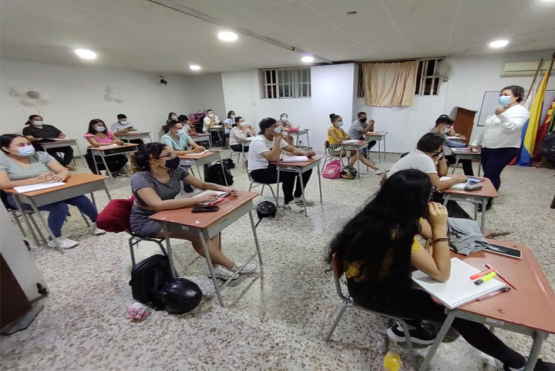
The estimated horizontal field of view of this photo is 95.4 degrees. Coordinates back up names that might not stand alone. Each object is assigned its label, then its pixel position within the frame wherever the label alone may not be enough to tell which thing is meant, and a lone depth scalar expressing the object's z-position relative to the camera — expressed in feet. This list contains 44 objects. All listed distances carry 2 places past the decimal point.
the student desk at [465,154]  11.22
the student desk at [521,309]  2.85
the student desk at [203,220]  5.00
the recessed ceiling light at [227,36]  11.54
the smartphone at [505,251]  3.96
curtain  20.24
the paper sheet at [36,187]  7.15
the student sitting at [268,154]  10.10
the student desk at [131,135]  19.89
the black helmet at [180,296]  5.51
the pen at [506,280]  3.36
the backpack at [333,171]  15.17
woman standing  9.08
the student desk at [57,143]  15.16
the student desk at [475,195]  6.57
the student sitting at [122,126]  20.93
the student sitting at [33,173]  7.61
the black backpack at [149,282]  5.67
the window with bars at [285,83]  24.90
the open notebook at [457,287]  3.18
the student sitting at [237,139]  18.29
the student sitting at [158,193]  5.69
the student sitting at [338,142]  16.12
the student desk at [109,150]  14.62
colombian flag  16.46
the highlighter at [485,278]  3.39
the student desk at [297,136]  21.24
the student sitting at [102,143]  15.55
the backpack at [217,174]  13.55
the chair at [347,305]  3.96
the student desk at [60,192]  7.08
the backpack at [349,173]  14.97
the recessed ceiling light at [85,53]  15.03
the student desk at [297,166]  9.70
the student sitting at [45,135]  15.57
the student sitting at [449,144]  12.46
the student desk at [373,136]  16.89
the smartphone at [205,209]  5.45
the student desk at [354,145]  14.70
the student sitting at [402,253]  3.41
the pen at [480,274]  3.49
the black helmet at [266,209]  10.18
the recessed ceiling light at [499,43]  13.82
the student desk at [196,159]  11.96
